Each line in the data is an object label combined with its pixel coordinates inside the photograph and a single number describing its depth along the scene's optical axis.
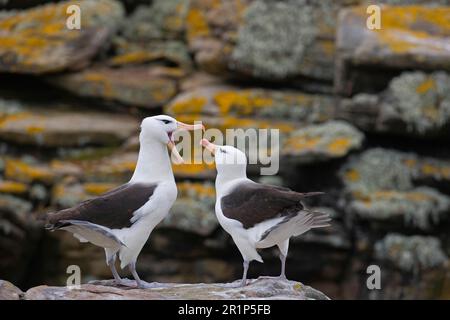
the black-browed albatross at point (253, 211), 7.19
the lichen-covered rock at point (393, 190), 13.30
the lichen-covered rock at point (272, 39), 15.09
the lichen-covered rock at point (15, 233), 13.81
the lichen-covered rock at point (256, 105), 14.72
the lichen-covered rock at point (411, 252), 13.44
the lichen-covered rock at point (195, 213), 13.55
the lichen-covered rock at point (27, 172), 14.27
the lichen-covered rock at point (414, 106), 13.80
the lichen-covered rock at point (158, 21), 16.94
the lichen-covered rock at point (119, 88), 15.72
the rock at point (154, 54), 16.36
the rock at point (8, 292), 6.99
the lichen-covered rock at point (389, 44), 13.83
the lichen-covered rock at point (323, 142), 13.72
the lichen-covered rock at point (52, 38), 15.38
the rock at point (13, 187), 14.02
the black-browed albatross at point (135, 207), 7.18
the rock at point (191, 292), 7.08
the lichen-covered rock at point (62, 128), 14.83
